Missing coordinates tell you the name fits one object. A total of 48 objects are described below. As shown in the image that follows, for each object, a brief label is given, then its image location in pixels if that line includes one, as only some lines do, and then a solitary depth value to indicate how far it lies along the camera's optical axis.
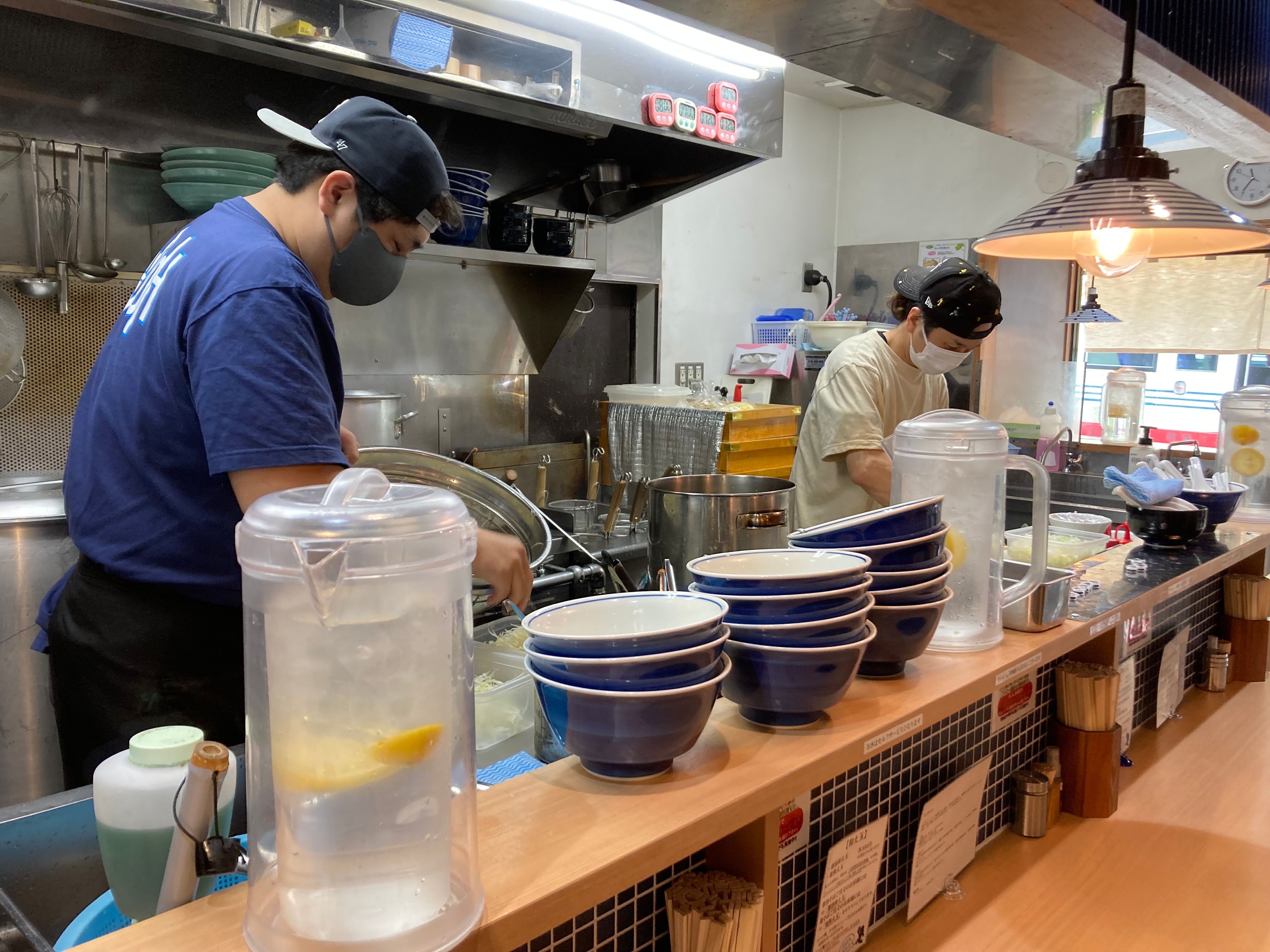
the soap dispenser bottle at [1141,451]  4.34
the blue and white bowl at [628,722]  0.88
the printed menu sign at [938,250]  5.82
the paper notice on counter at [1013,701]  1.66
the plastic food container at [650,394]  4.41
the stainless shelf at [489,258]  3.28
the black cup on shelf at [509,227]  3.57
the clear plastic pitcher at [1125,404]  5.87
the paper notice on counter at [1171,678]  2.22
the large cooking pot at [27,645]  2.36
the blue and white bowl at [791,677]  1.02
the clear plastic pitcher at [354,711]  0.63
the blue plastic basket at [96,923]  0.87
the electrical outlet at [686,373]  5.29
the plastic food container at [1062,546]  2.10
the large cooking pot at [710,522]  1.92
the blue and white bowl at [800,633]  1.01
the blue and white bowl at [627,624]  0.87
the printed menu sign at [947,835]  1.38
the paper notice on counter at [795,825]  1.21
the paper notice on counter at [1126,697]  1.97
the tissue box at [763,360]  5.34
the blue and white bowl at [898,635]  1.18
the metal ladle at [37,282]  2.62
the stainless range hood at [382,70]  2.34
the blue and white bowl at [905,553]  1.18
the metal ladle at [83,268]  2.68
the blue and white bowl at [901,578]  1.18
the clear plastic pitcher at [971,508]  1.38
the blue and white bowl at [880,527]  1.19
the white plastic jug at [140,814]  0.83
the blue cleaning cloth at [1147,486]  2.34
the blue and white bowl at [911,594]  1.18
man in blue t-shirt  1.31
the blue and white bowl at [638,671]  0.87
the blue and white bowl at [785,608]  1.01
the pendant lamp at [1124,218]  1.48
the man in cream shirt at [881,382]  2.53
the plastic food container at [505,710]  1.30
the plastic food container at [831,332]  5.19
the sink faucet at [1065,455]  5.00
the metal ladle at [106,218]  2.76
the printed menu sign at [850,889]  1.21
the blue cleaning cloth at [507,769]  1.15
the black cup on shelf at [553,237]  3.69
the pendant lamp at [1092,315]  4.77
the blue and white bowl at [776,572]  1.01
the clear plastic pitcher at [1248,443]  2.99
